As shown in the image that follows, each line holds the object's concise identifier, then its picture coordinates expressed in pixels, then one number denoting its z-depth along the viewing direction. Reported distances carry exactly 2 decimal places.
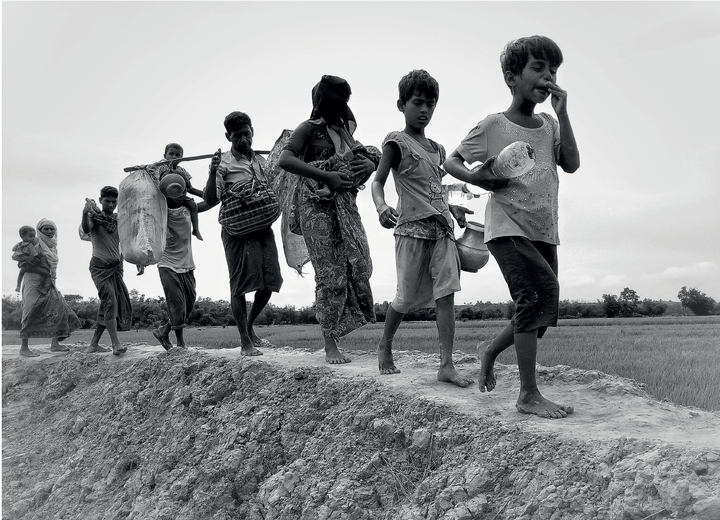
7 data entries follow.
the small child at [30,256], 7.80
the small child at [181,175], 6.08
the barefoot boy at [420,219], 3.72
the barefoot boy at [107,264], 6.78
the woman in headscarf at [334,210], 4.37
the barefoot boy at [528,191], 2.91
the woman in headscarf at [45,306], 7.92
